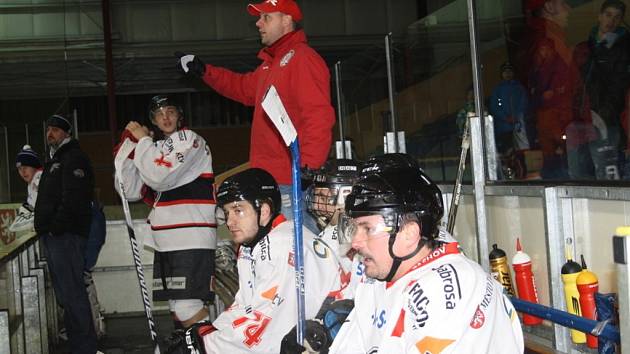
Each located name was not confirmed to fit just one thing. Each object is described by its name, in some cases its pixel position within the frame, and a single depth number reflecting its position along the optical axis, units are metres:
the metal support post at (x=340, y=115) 7.62
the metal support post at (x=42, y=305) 6.25
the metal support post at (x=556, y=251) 3.58
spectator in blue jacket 4.09
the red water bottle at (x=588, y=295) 3.29
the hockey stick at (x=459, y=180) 4.50
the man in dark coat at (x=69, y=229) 6.09
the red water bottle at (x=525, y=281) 3.82
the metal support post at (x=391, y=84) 6.05
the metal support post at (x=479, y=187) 4.32
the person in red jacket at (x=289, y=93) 4.24
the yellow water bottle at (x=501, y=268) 3.99
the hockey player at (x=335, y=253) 3.07
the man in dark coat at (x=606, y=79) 3.25
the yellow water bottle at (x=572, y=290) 3.41
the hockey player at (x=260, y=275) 3.47
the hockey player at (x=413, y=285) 2.12
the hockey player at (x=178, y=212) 5.20
